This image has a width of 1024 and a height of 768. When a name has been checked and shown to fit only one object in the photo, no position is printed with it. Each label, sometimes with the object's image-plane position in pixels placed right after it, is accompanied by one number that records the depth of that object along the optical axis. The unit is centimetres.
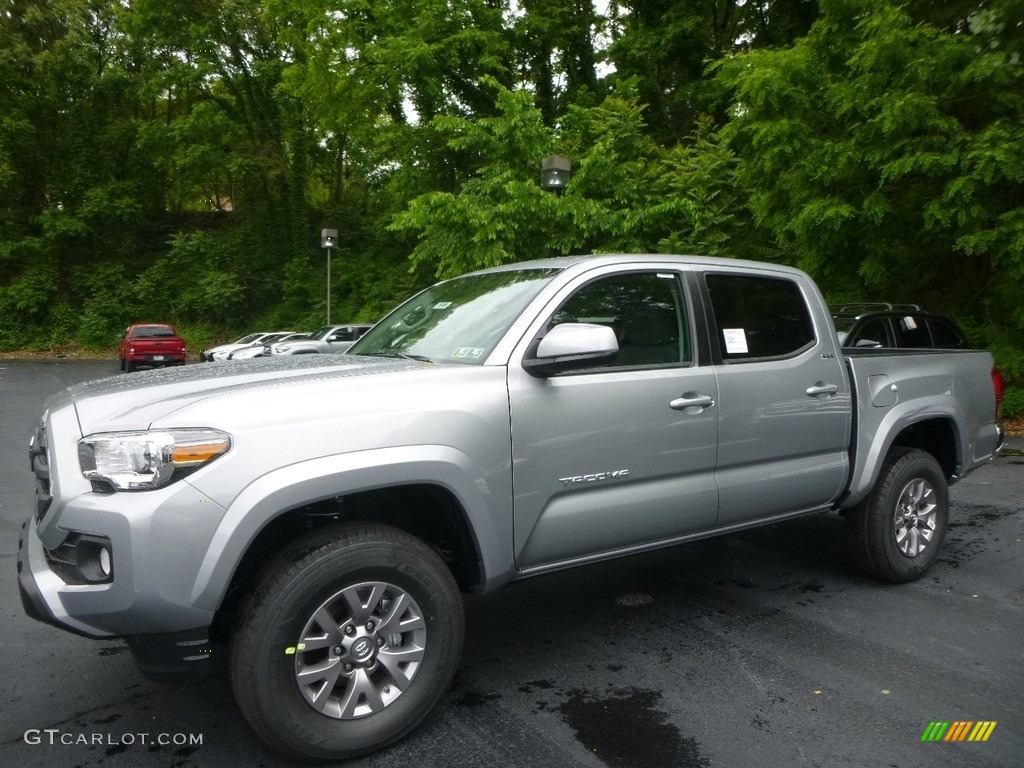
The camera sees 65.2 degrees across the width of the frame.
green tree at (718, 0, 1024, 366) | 1015
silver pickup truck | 262
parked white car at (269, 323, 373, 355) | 1847
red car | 2336
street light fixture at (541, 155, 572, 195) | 1288
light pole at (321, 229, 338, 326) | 2169
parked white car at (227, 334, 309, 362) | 1927
